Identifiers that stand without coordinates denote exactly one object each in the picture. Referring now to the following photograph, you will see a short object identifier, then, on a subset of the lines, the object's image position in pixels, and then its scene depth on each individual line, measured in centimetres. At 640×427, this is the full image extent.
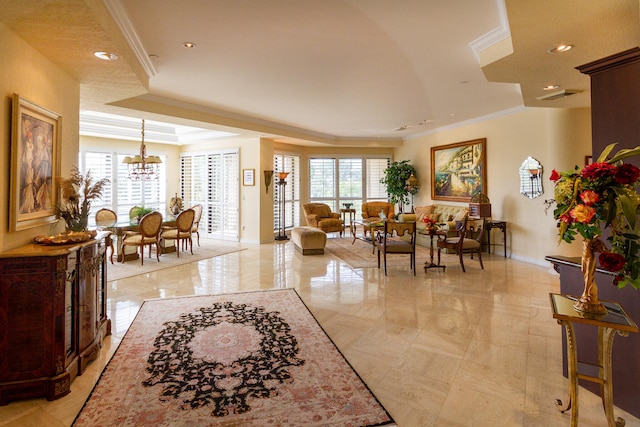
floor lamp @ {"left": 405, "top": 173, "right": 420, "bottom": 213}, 983
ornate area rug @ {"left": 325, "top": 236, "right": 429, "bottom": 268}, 659
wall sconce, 903
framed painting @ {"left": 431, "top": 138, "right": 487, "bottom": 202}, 777
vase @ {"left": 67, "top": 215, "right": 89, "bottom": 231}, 307
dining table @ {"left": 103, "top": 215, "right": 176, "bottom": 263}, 641
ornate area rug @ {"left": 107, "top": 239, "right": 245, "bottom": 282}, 590
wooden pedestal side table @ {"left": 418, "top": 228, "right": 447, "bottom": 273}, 592
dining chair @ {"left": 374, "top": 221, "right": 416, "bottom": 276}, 562
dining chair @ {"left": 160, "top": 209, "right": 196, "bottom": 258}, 722
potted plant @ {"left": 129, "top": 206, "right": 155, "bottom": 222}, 709
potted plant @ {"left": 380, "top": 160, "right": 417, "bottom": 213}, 995
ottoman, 742
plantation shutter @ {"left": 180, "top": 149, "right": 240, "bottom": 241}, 945
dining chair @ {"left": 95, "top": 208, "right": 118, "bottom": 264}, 686
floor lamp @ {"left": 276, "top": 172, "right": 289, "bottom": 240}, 930
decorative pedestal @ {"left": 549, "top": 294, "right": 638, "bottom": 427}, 181
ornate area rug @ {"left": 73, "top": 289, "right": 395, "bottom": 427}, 216
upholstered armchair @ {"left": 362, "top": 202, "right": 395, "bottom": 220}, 1021
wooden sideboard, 231
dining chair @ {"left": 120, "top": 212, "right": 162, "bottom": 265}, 648
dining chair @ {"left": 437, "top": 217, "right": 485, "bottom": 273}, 589
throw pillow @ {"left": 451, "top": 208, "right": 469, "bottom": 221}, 781
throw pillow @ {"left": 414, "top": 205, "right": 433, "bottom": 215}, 903
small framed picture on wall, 906
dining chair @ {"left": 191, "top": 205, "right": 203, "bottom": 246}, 815
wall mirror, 647
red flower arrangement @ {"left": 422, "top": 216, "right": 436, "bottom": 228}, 587
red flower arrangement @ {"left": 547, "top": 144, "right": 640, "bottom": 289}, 171
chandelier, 680
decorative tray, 268
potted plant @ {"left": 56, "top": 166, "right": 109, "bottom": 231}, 308
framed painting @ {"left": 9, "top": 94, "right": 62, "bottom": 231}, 253
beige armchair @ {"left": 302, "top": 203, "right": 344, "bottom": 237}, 937
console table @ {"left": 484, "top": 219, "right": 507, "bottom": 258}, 701
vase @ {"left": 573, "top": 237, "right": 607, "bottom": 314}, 188
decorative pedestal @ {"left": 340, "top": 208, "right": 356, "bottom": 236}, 1026
